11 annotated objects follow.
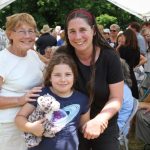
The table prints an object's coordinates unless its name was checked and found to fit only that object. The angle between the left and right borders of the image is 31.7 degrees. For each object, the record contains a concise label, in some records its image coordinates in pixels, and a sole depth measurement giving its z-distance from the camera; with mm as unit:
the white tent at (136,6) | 5608
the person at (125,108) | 2802
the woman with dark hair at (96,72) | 1717
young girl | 1698
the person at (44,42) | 6042
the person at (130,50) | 4671
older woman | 1832
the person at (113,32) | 7182
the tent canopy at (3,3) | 4223
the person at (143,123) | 3562
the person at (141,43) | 5757
